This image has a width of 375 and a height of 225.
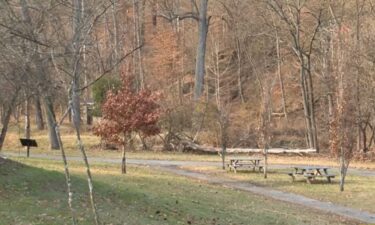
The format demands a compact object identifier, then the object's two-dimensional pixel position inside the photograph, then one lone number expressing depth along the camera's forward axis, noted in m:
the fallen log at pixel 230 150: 40.22
